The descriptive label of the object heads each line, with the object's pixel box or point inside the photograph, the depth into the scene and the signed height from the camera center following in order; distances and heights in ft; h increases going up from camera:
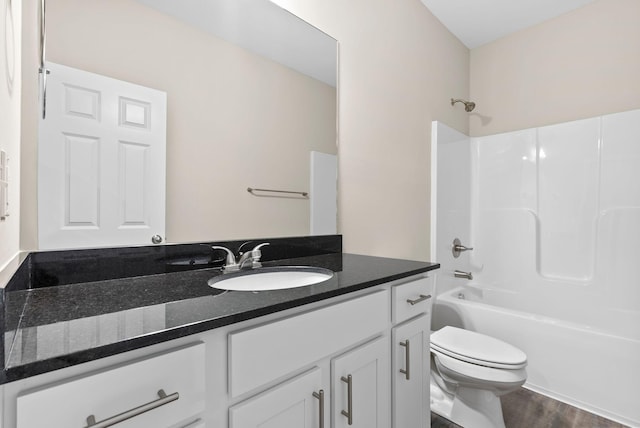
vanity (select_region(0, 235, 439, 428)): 1.63 -0.88
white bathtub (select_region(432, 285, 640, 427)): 5.66 -2.60
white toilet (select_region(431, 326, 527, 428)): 4.82 -2.43
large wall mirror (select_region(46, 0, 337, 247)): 3.22 +1.53
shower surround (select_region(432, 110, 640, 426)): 6.04 -0.75
